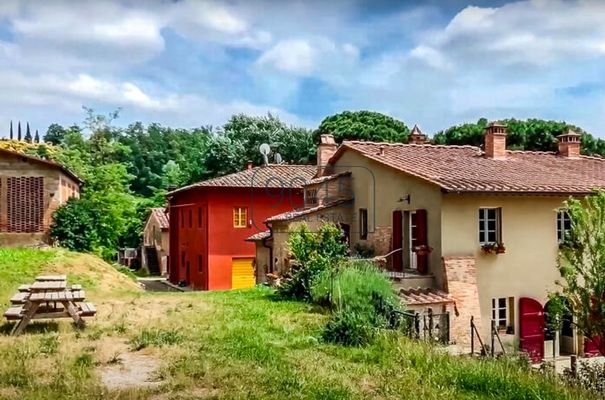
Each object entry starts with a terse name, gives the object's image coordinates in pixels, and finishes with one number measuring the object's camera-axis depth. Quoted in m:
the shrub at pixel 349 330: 10.48
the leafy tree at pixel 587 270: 10.98
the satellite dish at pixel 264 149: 30.34
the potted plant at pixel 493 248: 16.77
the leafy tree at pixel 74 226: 23.48
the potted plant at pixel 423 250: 16.78
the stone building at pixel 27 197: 22.67
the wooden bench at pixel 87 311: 11.20
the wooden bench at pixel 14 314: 10.83
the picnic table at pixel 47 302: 10.79
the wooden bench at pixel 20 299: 11.23
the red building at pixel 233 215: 26.27
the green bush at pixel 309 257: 15.29
